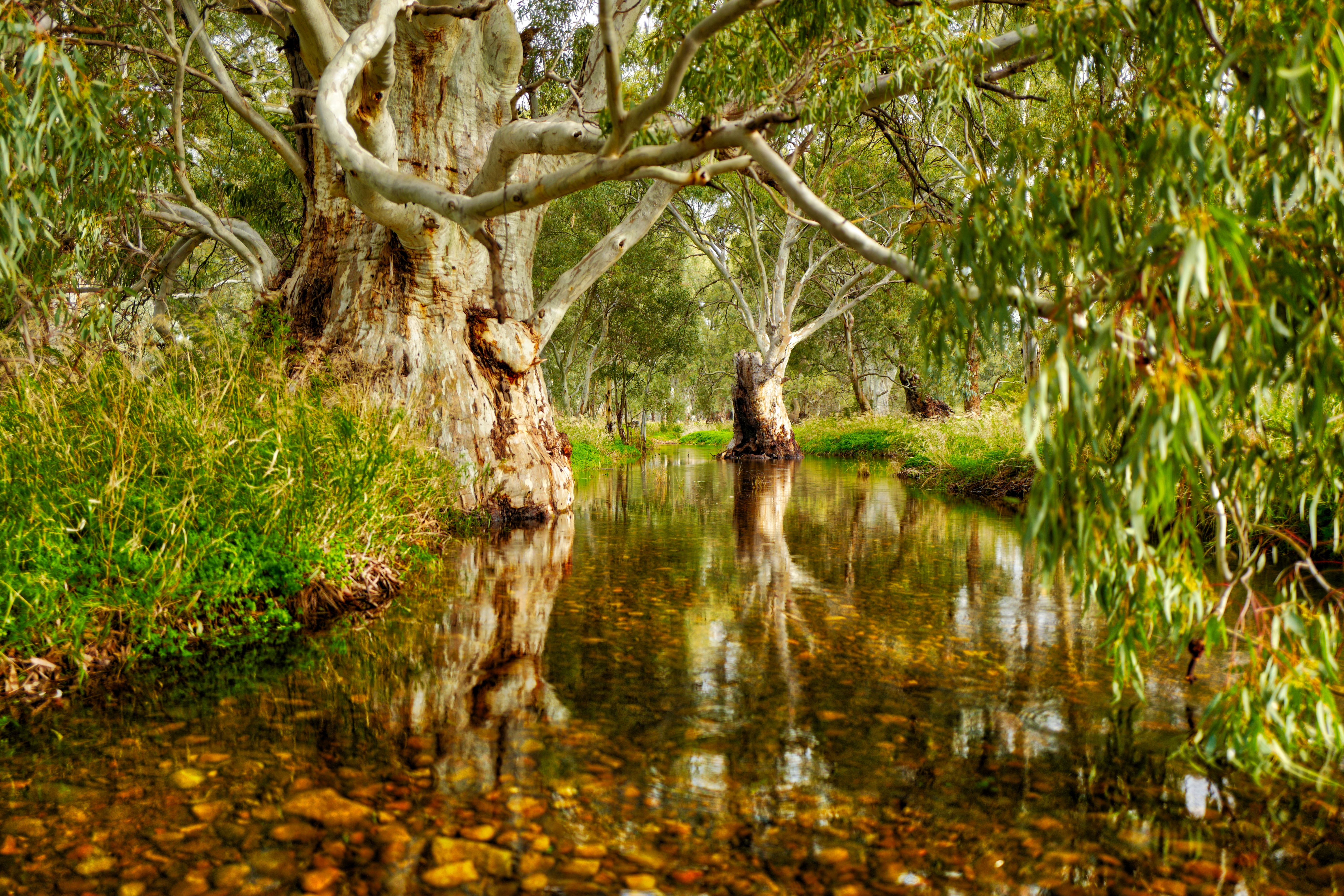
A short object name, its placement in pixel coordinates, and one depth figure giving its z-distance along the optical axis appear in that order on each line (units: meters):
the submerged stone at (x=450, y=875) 2.27
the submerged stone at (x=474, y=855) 2.36
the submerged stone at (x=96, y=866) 2.24
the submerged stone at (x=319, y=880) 2.23
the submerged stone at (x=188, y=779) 2.75
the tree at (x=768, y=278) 21.64
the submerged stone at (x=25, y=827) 2.42
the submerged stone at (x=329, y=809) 2.57
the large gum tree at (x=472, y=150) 5.64
